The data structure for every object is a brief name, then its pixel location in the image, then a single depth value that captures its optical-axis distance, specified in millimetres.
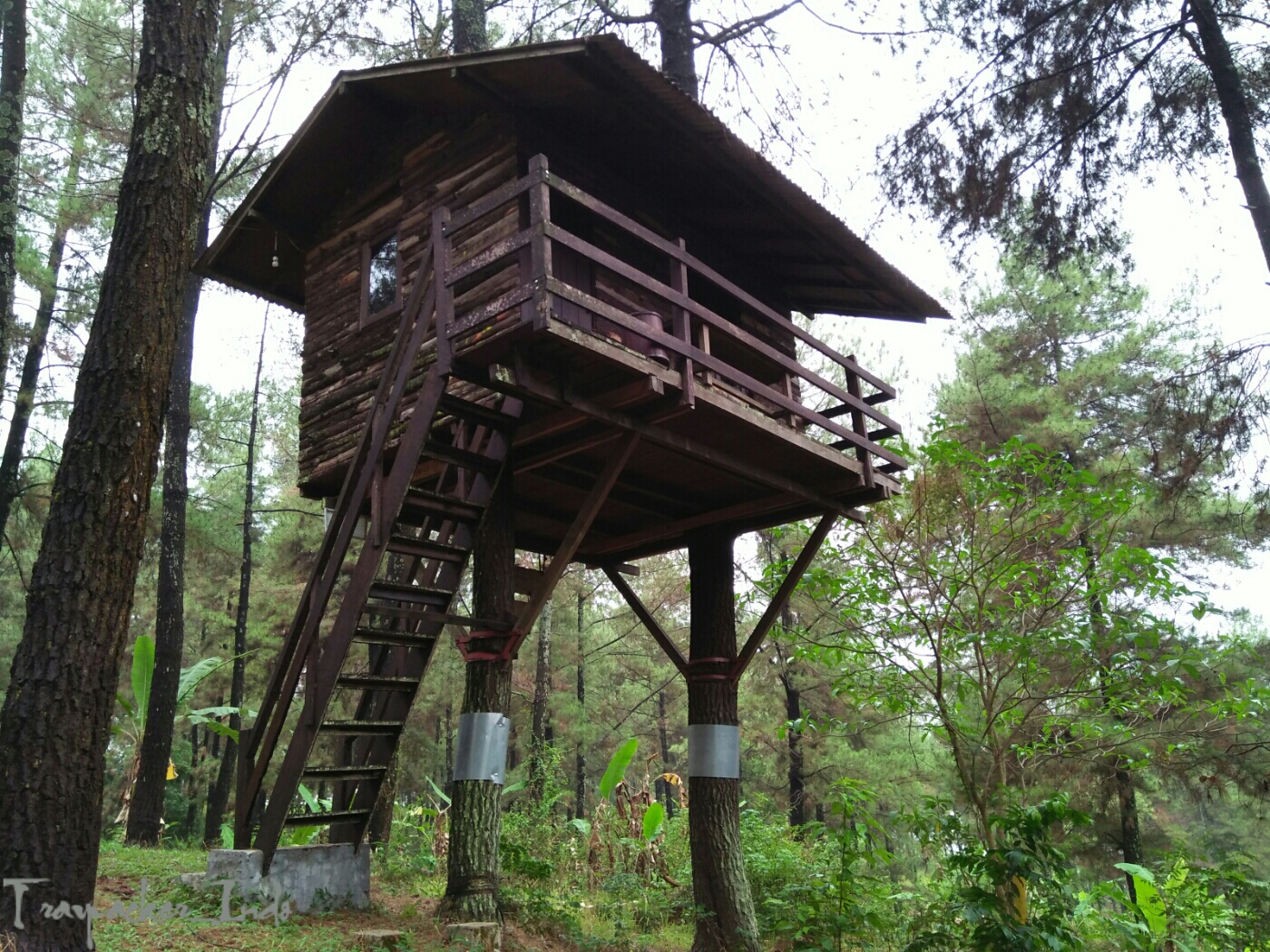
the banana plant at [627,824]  11656
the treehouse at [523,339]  6766
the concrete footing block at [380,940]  6207
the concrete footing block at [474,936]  6426
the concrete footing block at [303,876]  6980
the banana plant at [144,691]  12445
